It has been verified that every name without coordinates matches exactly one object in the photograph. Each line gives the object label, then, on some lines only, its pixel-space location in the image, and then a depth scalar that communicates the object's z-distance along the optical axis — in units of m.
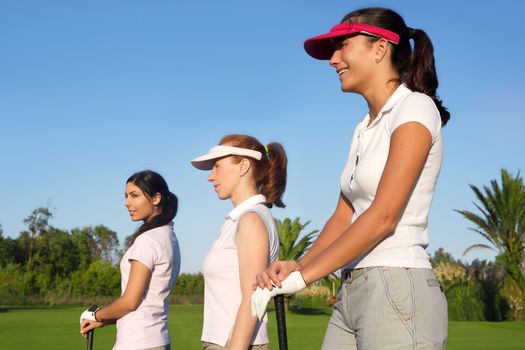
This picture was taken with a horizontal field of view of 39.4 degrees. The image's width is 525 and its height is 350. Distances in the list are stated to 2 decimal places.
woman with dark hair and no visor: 4.27
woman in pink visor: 2.24
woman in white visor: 3.29
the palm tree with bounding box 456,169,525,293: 28.88
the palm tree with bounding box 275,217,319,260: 30.03
